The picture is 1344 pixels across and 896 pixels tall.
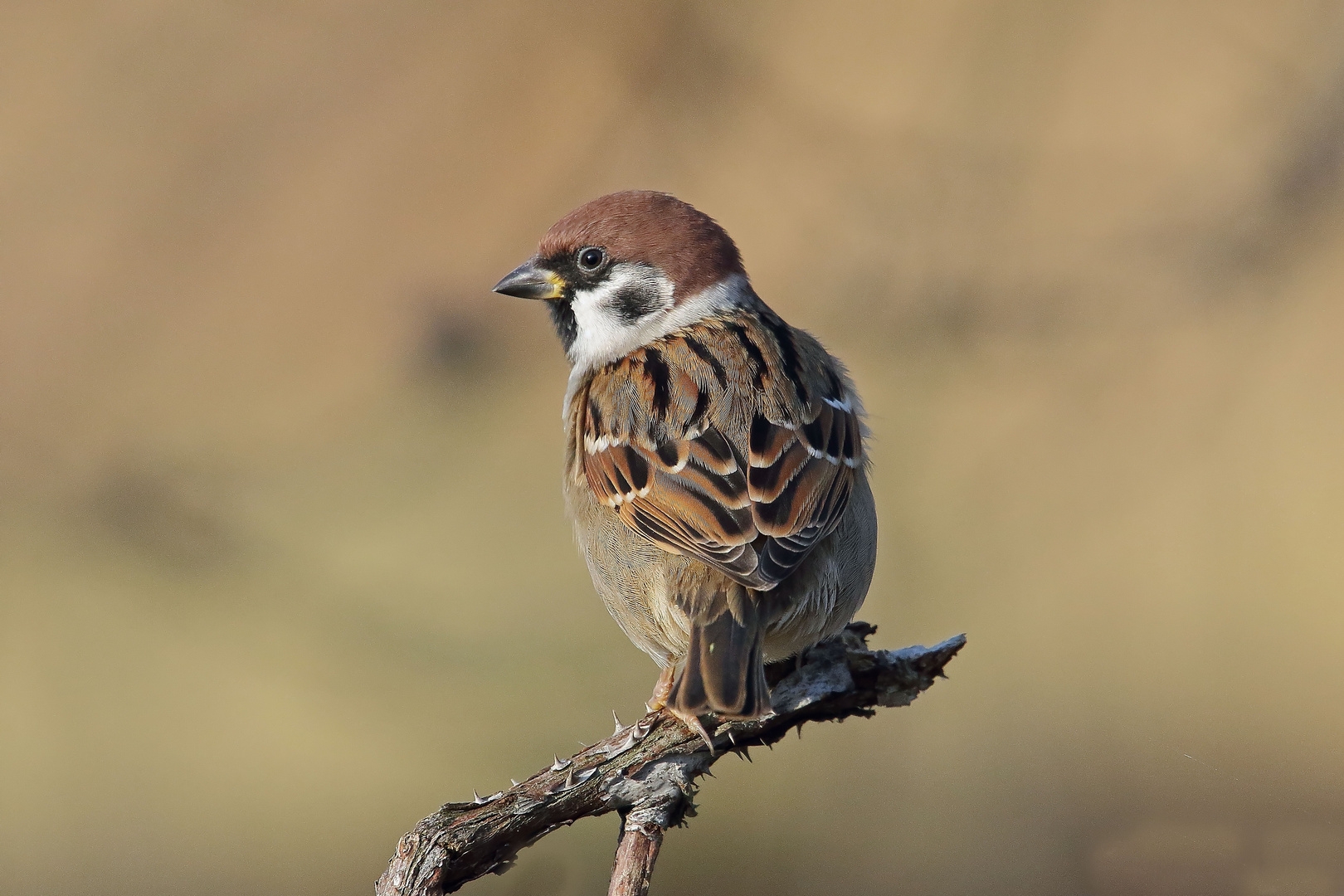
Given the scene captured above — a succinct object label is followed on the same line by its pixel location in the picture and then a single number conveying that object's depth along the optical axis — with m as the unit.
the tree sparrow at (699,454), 3.76
